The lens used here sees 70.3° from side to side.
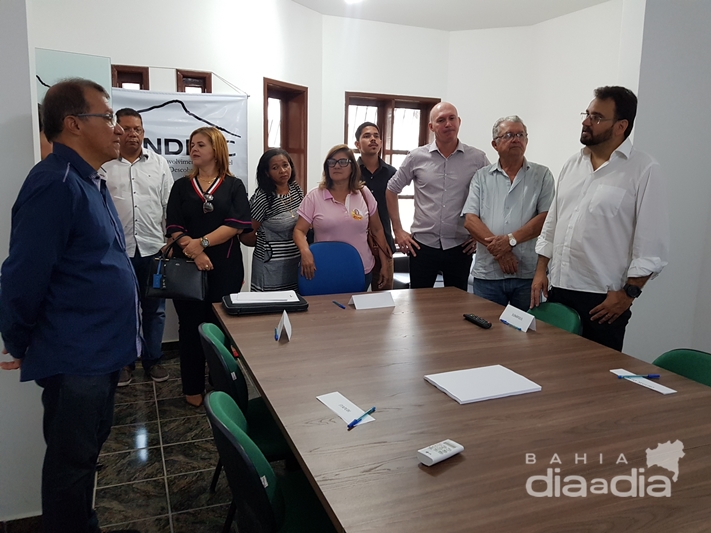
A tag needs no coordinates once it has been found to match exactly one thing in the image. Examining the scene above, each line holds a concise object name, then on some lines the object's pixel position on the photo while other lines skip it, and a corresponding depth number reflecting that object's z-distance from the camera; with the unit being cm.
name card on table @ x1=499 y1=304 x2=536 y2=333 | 210
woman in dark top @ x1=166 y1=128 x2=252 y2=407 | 295
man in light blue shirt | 288
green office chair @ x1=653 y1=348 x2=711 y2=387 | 170
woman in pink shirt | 304
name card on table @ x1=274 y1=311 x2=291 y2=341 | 196
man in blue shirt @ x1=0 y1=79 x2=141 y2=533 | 147
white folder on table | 146
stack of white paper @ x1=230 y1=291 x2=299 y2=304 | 236
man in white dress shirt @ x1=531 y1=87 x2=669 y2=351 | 218
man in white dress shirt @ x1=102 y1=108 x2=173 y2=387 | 320
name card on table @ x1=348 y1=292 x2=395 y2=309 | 245
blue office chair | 295
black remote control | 214
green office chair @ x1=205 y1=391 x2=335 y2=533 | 112
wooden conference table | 96
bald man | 320
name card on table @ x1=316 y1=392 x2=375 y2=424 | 132
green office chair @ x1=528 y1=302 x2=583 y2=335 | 223
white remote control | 110
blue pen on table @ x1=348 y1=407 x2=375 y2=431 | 128
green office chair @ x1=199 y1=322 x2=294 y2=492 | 174
